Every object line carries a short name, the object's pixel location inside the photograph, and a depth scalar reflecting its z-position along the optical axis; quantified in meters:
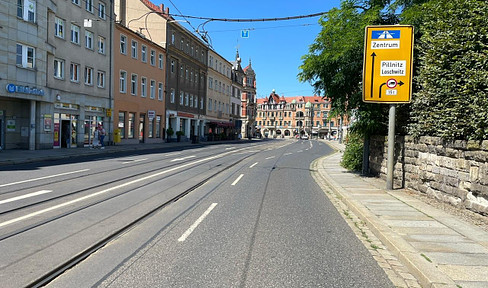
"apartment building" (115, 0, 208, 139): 41.91
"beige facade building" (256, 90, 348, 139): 125.94
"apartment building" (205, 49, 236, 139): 59.56
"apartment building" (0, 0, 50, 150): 20.98
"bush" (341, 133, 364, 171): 16.02
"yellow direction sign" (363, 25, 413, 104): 10.09
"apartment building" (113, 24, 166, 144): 33.39
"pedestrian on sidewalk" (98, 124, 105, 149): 26.87
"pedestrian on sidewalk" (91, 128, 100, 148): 26.44
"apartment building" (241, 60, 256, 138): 89.25
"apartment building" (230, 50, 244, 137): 74.30
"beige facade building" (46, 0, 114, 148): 25.53
